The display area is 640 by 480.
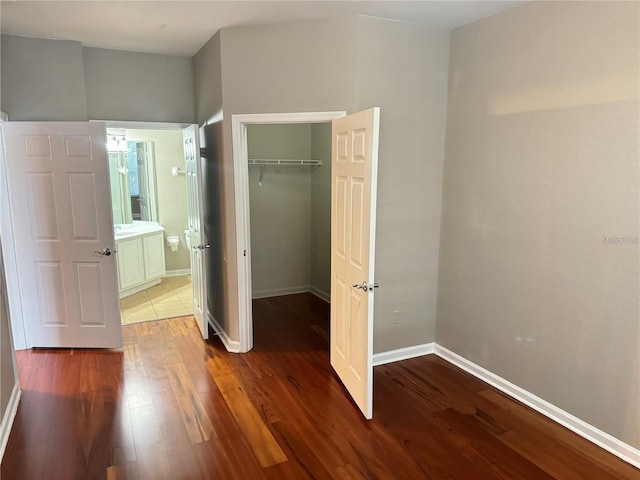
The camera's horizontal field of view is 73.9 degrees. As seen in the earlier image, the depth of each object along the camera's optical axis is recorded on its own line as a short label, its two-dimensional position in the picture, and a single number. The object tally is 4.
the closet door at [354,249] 2.62
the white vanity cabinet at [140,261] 5.50
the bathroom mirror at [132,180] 6.06
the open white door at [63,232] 3.58
